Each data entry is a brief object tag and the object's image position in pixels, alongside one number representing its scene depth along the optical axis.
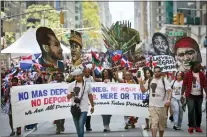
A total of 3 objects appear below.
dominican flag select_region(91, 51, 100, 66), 24.66
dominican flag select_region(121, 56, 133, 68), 22.32
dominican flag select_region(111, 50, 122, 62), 22.64
